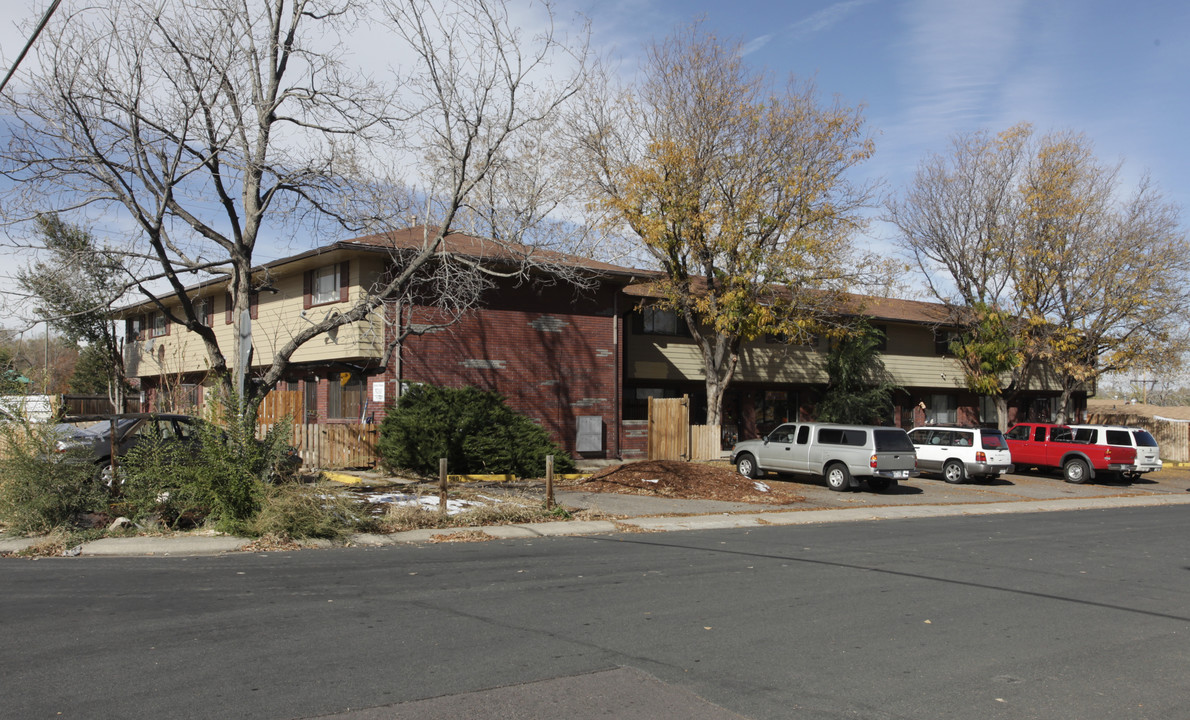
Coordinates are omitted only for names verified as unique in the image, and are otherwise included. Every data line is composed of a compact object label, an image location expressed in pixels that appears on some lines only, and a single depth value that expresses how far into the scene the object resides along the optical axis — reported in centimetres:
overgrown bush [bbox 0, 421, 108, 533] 1186
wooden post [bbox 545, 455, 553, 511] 1542
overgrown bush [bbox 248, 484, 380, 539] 1224
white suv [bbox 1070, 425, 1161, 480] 2730
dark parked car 1315
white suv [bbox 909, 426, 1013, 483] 2598
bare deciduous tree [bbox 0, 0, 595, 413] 1411
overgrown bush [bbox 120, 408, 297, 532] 1240
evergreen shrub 2058
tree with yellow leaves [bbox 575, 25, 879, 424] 2531
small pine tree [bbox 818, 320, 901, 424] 3362
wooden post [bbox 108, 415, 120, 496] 1339
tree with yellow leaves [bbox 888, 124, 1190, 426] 3225
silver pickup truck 2191
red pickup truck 2728
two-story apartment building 2378
